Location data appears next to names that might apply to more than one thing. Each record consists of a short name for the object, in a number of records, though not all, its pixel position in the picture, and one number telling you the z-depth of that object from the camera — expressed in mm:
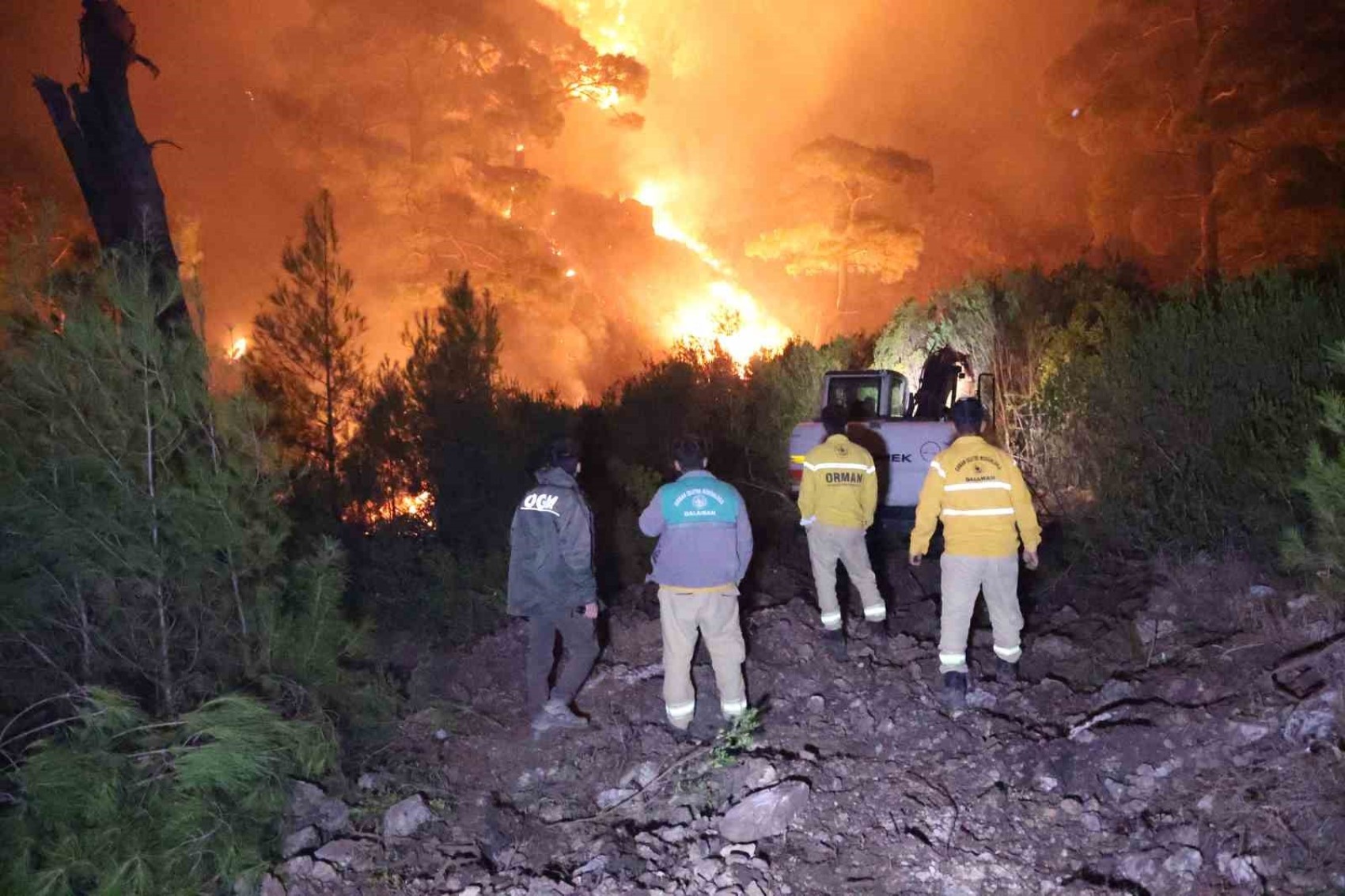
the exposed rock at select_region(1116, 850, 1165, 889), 3664
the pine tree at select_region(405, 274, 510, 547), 9422
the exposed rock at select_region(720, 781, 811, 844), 4375
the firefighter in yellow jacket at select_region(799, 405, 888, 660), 6465
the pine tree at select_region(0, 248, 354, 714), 4594
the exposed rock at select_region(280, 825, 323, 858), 4594
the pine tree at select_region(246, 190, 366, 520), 9305
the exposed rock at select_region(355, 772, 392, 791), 5121
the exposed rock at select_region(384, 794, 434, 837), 4707
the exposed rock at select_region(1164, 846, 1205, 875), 3611
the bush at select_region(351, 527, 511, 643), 8250
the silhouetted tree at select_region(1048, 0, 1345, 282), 17516
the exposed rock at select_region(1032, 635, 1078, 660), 6234
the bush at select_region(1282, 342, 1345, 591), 4484
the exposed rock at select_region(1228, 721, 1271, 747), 4332
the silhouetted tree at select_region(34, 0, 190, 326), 7602
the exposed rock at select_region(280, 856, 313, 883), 4383
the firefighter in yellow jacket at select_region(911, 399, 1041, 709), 5316
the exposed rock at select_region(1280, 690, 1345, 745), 4105
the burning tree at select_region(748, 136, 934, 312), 28328
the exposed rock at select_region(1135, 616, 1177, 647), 5977
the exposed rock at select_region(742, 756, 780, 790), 4789
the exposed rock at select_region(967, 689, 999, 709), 5523
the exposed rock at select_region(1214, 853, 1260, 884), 3471
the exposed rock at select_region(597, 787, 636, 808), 4863
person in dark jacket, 5434
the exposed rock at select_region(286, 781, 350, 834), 4785
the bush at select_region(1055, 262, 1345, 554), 6402
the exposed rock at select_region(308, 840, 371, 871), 4469
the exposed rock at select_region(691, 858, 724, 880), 4082
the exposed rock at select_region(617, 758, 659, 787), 4993
